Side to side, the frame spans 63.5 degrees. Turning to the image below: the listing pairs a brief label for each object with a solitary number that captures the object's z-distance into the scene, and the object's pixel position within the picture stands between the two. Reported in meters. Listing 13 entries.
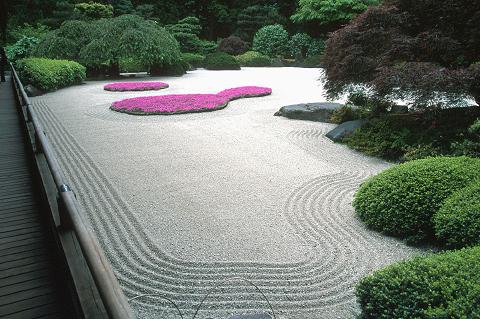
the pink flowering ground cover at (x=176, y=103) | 12.48
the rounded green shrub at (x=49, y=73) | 16.92
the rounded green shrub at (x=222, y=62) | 29.62
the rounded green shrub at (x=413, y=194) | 4.34
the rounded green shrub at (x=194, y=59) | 31.53
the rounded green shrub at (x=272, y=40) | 34.72
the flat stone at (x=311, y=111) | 10.98
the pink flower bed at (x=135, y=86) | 18.56
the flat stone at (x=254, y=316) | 2.54
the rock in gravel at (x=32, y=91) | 16.39
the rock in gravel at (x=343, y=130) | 8.91
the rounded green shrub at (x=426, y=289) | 2.23
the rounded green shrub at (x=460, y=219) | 3.55
